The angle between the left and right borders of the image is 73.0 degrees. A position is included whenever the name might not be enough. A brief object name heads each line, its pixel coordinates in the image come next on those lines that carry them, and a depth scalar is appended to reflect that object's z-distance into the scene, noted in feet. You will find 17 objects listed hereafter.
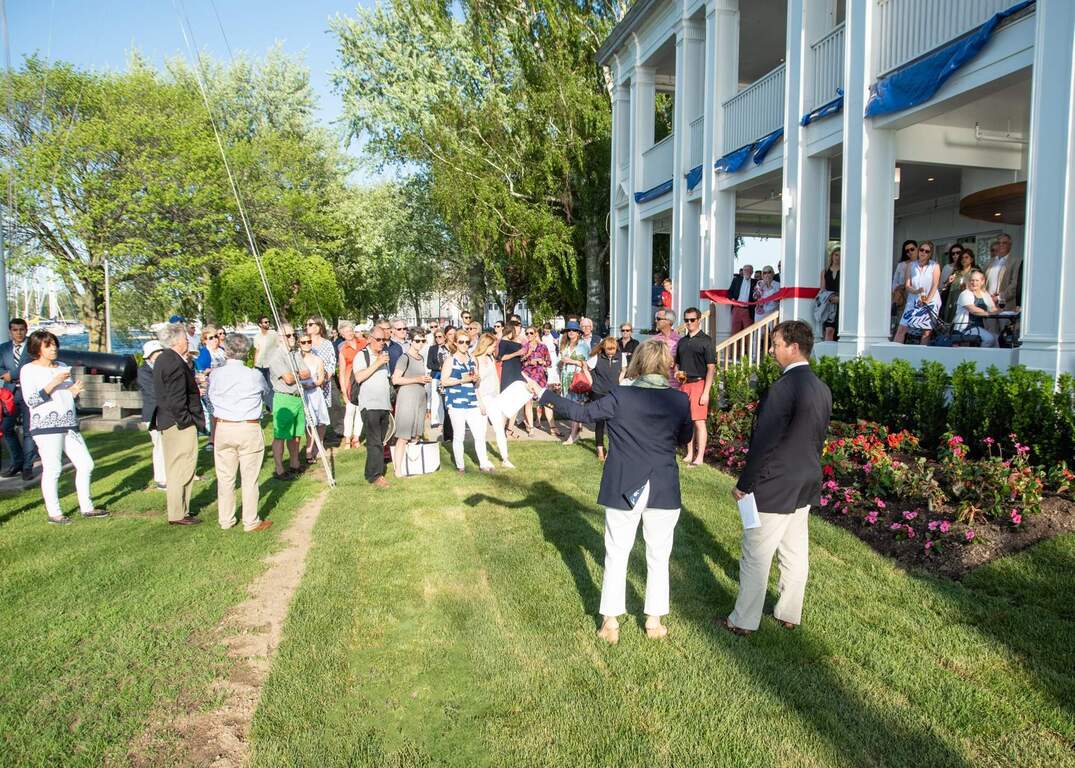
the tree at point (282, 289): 85.25
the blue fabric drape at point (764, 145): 41.28
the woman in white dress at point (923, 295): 32.07
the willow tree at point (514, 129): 75.25
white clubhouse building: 24.18
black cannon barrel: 52.34
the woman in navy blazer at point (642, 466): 14.73
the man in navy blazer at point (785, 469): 14.65
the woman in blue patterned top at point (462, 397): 31.37
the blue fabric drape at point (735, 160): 44.39
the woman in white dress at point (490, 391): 31.50
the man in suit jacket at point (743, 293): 45.21
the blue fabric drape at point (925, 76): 27.38
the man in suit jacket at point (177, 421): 24.13
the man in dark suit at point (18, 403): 31.19
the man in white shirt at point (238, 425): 23.12
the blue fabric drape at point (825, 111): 35.73
